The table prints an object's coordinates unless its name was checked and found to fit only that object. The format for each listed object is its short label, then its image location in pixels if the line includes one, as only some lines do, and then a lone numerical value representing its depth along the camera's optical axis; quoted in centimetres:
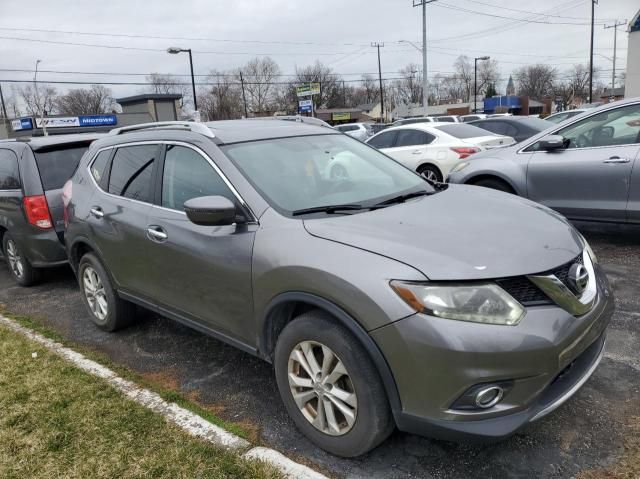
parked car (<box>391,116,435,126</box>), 2318
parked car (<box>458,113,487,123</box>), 2870
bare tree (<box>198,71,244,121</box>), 7062
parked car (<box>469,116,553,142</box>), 1143
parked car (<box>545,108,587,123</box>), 1856
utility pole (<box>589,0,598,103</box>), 4125
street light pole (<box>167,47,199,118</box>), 2547
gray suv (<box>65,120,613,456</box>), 222
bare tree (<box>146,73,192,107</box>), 7256
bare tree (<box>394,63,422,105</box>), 10238
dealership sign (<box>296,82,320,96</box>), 5073
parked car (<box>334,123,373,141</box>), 2626
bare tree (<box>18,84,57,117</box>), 6679
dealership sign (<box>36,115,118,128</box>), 4844
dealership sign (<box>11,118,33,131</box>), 5147
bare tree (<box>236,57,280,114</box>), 7988
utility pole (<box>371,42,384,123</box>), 5803
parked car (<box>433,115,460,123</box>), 2658
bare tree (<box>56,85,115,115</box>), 7831
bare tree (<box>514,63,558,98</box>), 10100
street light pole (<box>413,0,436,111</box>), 2989
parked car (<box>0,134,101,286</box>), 562
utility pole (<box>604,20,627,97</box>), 5816
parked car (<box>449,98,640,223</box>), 533
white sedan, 962
